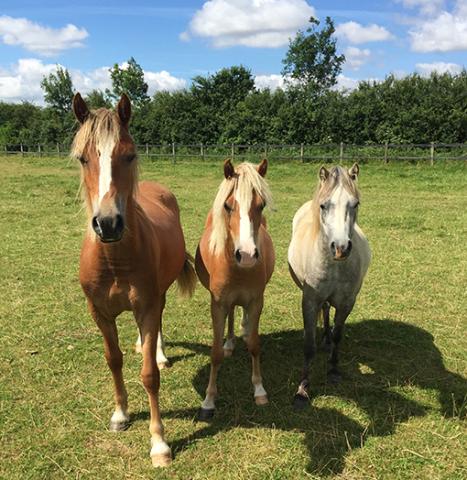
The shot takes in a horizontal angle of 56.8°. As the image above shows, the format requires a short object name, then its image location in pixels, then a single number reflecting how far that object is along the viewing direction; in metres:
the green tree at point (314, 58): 36.50
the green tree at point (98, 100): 30.62
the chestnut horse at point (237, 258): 2.76
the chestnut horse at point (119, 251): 2.24
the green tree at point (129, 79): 41.47
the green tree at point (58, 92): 37.16
